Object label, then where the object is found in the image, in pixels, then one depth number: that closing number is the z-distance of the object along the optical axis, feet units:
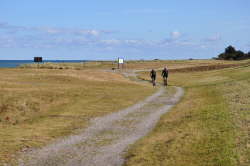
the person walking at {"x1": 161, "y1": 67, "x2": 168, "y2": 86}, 176.35
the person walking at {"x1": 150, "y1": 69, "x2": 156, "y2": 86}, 178.97
